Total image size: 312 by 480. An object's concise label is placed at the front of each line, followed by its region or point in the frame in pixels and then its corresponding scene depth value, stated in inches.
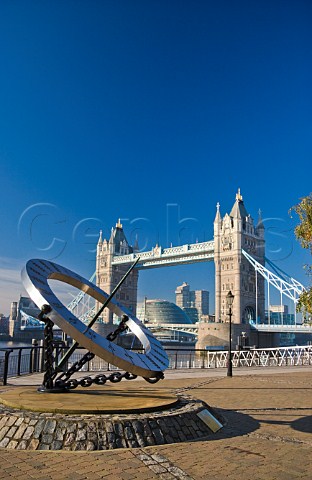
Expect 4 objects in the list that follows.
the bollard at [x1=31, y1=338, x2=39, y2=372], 581.5
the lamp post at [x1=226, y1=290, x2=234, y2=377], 625.8
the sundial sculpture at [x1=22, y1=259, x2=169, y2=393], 257.6
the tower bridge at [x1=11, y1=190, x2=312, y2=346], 2593.5
